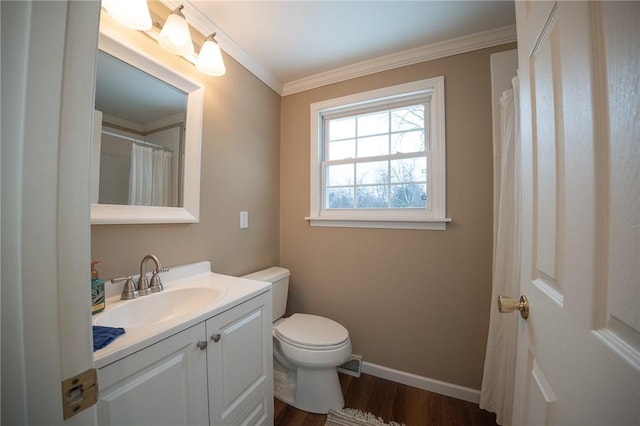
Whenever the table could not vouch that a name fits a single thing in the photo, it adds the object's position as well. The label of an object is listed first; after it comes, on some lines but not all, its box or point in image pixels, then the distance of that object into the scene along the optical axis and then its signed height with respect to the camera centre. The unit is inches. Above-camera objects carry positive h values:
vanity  26.1 -18.9
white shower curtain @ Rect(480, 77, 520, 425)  47.5 -11.7
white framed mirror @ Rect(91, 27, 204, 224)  38.1 +13.6
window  62.9 +17.4
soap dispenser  33.1 -11.1
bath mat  51.6 -45.7
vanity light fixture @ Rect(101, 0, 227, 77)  36.5 +33.0
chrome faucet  40.9 -11.5
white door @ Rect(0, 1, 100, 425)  11.2 +0.7
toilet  53.0 -33.4
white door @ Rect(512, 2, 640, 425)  12.3 +0.2
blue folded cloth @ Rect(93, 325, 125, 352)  25.6 -13.8
